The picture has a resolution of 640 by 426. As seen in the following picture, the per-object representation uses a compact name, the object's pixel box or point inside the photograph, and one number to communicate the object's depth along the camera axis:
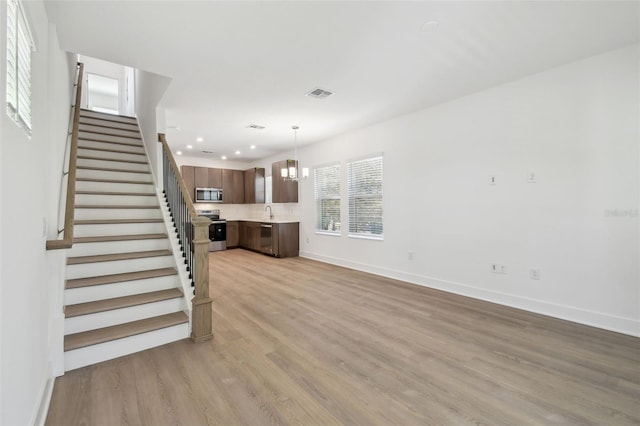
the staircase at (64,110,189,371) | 2.42
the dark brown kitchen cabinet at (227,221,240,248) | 8.25
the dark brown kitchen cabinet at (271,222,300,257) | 6.69
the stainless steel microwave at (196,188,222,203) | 7.97
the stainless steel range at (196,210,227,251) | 7.74
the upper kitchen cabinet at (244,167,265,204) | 8.32
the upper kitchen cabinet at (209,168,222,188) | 8.24
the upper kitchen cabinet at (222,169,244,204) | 8.51
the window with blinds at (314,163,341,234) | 6.08
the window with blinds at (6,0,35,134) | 1.30
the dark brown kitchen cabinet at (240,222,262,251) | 7.46
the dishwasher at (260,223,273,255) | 6.87
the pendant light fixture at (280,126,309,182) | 5.82
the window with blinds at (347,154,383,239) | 5.16
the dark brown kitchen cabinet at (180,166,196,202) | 7.80
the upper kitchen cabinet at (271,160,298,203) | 6.97
